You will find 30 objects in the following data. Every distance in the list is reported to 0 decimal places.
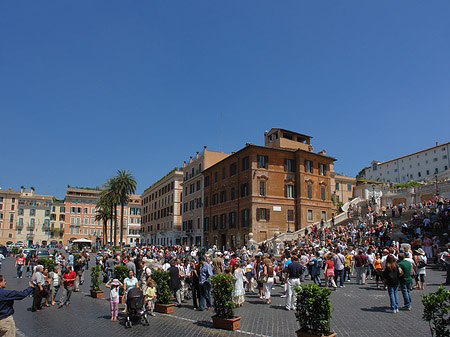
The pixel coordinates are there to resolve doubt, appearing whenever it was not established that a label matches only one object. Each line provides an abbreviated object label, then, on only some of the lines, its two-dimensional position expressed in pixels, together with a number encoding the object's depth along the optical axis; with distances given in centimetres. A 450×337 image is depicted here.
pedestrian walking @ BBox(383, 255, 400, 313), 1101
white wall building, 8019
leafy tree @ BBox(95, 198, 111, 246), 7372
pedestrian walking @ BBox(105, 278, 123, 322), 1117
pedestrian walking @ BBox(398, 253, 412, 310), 1127
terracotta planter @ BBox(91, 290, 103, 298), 1571
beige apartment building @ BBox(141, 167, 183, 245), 6581
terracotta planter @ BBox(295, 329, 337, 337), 736
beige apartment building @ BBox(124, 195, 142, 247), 10241
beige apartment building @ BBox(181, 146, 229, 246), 5425
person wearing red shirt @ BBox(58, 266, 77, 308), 1348
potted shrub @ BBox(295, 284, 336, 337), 741
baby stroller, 1033
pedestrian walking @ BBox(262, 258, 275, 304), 1352
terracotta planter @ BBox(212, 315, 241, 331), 954
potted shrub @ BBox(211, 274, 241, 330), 962
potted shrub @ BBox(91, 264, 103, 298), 1561
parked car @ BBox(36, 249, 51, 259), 3368
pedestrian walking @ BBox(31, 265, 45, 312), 1255
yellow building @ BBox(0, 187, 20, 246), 9106
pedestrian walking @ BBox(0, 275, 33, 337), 661
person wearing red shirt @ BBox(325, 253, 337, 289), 1608
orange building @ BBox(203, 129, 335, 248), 4025
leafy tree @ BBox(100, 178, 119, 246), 6431
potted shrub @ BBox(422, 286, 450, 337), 604
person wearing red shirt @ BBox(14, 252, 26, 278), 2458
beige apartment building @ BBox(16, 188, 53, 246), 9494
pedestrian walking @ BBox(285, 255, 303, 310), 1220
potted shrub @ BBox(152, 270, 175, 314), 1209
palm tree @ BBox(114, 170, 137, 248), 6400
